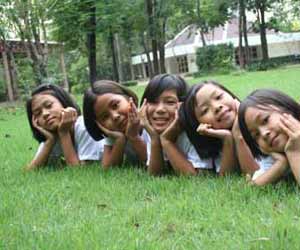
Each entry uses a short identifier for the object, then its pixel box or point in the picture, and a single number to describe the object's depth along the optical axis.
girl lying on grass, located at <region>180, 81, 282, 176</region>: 3.30
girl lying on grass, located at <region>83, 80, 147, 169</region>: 3.93
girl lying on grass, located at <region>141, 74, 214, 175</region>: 3.60
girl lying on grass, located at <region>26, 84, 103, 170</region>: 4.30
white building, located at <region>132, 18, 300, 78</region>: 45.03
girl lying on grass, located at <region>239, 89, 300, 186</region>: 2.81
